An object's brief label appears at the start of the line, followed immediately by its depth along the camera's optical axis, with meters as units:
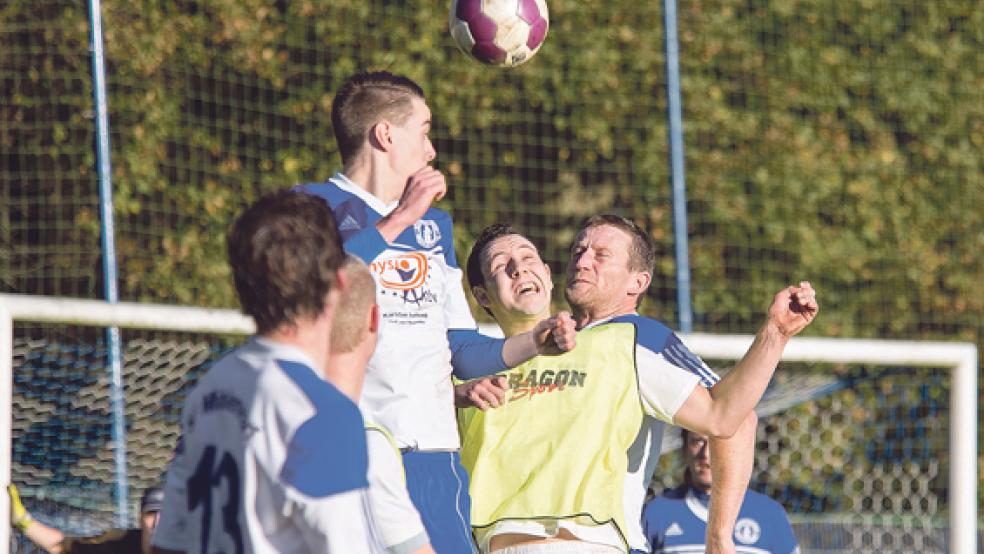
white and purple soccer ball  10.55
